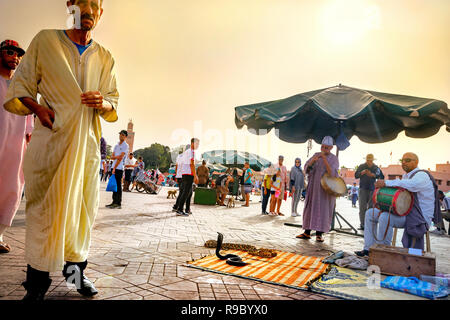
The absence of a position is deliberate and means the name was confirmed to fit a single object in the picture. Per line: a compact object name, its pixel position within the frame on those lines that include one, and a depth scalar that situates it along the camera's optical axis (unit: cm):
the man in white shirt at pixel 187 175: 759
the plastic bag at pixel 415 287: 273
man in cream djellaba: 176
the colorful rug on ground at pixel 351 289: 258
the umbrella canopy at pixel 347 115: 529
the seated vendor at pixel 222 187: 1236
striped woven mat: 283
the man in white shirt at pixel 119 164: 766
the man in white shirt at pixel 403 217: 395
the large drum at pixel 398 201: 396
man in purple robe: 545
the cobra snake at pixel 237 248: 329
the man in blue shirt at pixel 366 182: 784
